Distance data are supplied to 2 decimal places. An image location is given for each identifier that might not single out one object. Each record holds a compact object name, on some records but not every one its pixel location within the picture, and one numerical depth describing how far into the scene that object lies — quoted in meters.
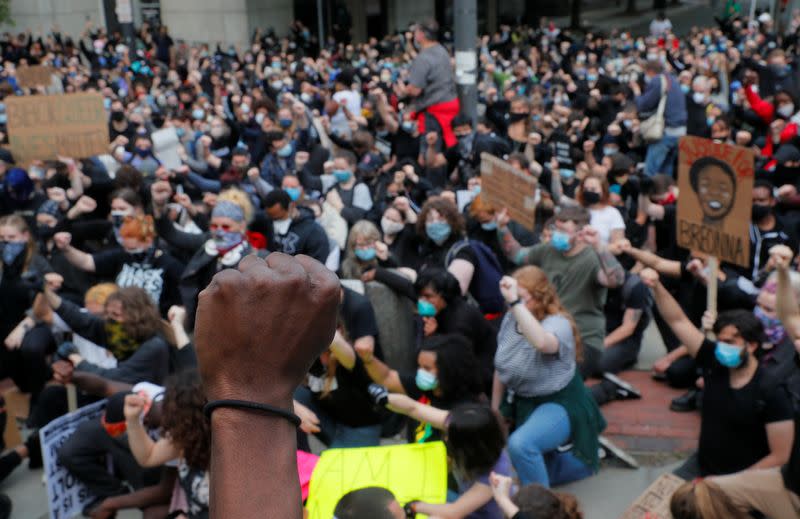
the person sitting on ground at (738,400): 4.46
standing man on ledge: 11.37
